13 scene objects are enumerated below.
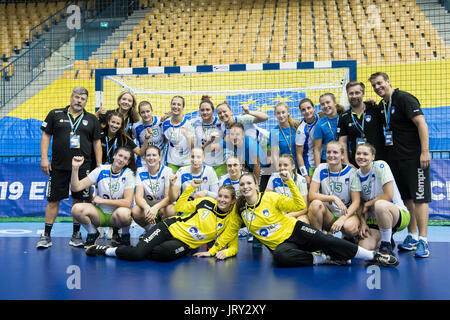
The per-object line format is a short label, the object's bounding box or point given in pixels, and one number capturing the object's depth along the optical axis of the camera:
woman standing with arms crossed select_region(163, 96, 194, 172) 5.21
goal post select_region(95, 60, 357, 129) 6.68
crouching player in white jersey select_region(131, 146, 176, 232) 4.55
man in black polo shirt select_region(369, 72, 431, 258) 4.18
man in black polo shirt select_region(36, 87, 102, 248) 4.80
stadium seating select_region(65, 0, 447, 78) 11.74
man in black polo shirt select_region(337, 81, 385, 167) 4.57
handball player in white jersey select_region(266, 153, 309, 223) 4.23
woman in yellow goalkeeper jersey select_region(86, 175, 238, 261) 3.89
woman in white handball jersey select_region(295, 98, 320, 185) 4.98
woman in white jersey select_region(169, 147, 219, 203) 4.60
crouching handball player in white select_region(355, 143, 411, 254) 3.82
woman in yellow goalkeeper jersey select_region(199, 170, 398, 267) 3.55
